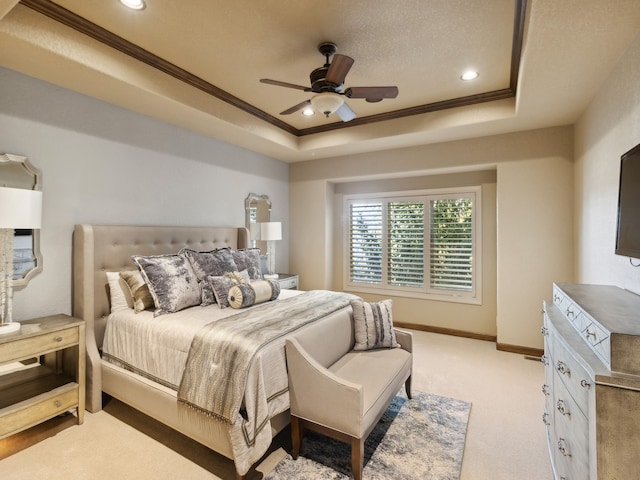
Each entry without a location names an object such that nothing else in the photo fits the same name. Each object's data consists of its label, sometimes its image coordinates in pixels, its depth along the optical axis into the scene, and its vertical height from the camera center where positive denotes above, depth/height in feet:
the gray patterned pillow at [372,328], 8.87 -2.47
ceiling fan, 8.13 +3.89
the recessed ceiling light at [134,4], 6.86 +5.10
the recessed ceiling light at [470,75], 9.76 +5.13
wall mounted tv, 5.66 +0.65
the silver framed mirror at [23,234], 7.91 +0.09
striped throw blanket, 6.05 -2.45
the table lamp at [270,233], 14.90 +0.28
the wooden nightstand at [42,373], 6.95 -3.59
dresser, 3.65 -1.88
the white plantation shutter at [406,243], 15.96 -0.18
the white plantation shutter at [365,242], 17.11 -0.15
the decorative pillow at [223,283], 9.29 -1.34
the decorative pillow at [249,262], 11.48 -0.84
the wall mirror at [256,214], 15.11 +1.23
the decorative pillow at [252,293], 9.11 -1.62
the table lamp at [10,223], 6.97 +0.32
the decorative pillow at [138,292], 8.87 -1.51
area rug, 6.42 -4.68
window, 14.89 -0.23
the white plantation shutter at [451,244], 14.87 -0.19
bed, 6.17 -2.74
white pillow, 9.21 -1.60
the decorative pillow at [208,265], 9.63 -0.86
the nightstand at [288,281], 14.85 -2.00
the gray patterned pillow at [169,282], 8.69 -1.25
